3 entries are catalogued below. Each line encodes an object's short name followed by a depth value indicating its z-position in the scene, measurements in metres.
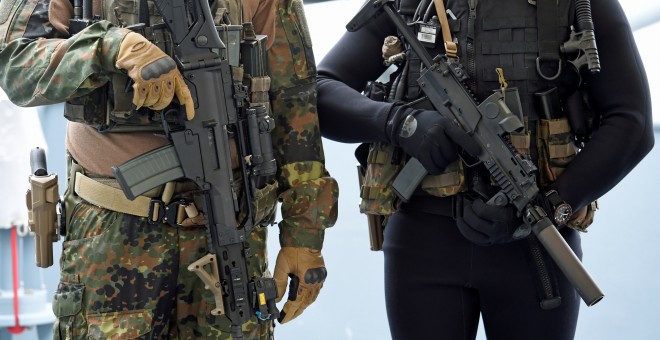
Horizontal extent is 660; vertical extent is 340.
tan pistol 8.18
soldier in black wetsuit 8.39
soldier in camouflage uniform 7.96
